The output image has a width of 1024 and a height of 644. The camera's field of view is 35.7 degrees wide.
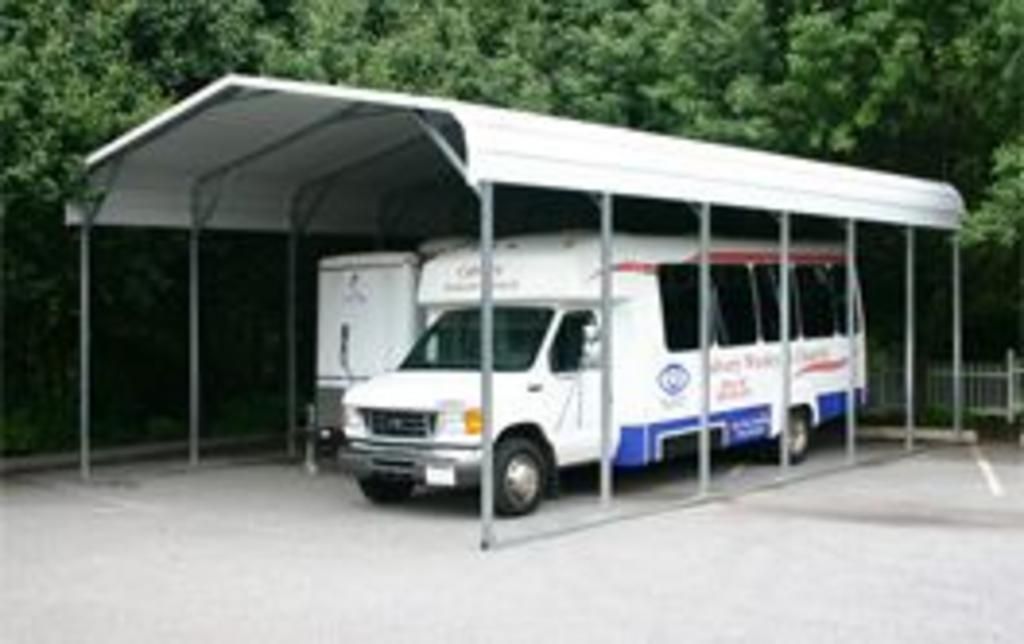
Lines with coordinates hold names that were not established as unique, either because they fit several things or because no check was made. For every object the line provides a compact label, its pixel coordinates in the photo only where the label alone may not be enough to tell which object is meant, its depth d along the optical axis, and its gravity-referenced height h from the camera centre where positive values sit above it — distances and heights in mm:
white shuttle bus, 14961 -327
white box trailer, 18344 +222
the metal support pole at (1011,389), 23828 -728
